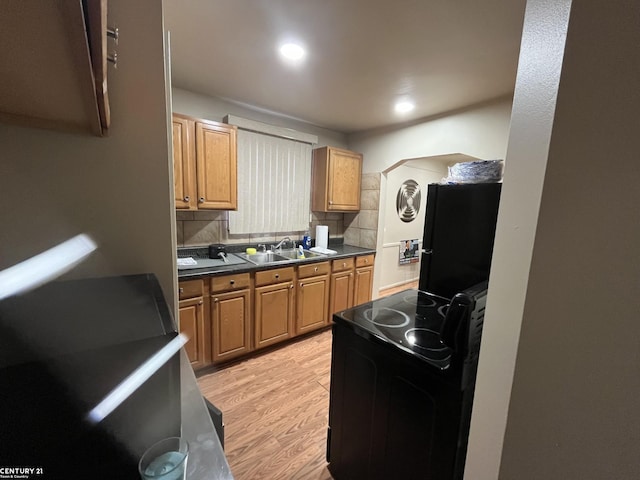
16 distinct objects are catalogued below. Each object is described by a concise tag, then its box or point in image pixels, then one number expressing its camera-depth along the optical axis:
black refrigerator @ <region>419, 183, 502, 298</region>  1.62
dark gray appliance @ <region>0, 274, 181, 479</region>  0.37
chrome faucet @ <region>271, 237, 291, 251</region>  3.13
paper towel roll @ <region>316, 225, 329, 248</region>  3.37
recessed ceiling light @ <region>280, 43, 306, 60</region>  1.62
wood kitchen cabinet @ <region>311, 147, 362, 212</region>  3.19
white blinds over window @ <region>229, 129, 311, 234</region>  2.80
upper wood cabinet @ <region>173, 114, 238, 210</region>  2.16
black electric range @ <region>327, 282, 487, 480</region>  0.91
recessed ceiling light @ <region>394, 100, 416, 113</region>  2.43
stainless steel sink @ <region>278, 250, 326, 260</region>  3.04
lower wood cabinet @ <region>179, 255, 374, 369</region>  2.09
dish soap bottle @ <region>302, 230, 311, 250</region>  3.28
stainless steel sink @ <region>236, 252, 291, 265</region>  2.57
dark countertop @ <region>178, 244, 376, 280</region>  2.02
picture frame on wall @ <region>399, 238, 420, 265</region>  4.85
